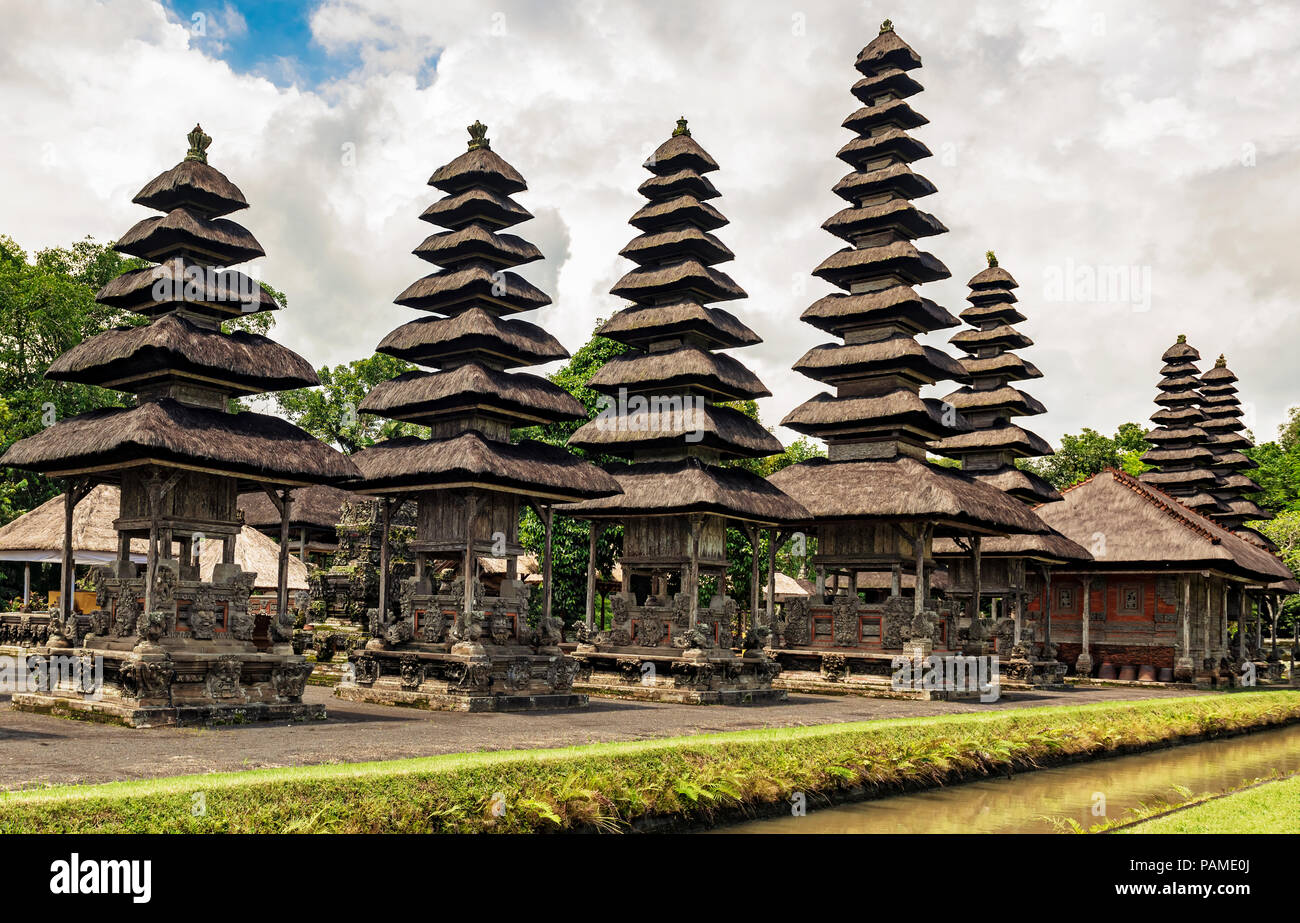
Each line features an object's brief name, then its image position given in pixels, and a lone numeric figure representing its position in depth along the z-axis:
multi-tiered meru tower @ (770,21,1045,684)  30.80
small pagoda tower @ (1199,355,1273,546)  60.34
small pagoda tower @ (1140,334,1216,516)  57.62
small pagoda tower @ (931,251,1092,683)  37.28
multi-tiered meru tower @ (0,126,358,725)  19.00
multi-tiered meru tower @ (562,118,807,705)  27.19
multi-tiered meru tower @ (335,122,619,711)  23.39
